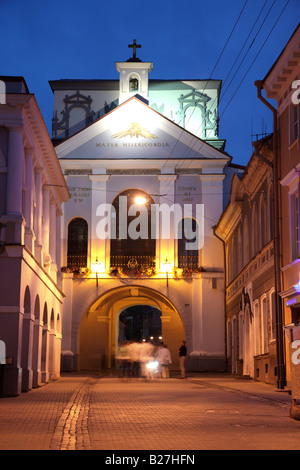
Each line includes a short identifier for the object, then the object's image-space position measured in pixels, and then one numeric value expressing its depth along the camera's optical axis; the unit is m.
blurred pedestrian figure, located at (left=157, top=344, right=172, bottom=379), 32.02
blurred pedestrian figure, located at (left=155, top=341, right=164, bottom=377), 32.45
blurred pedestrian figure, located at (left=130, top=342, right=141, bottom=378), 30.78
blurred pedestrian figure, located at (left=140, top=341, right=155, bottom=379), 30.43
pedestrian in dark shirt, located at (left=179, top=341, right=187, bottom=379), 31.84
